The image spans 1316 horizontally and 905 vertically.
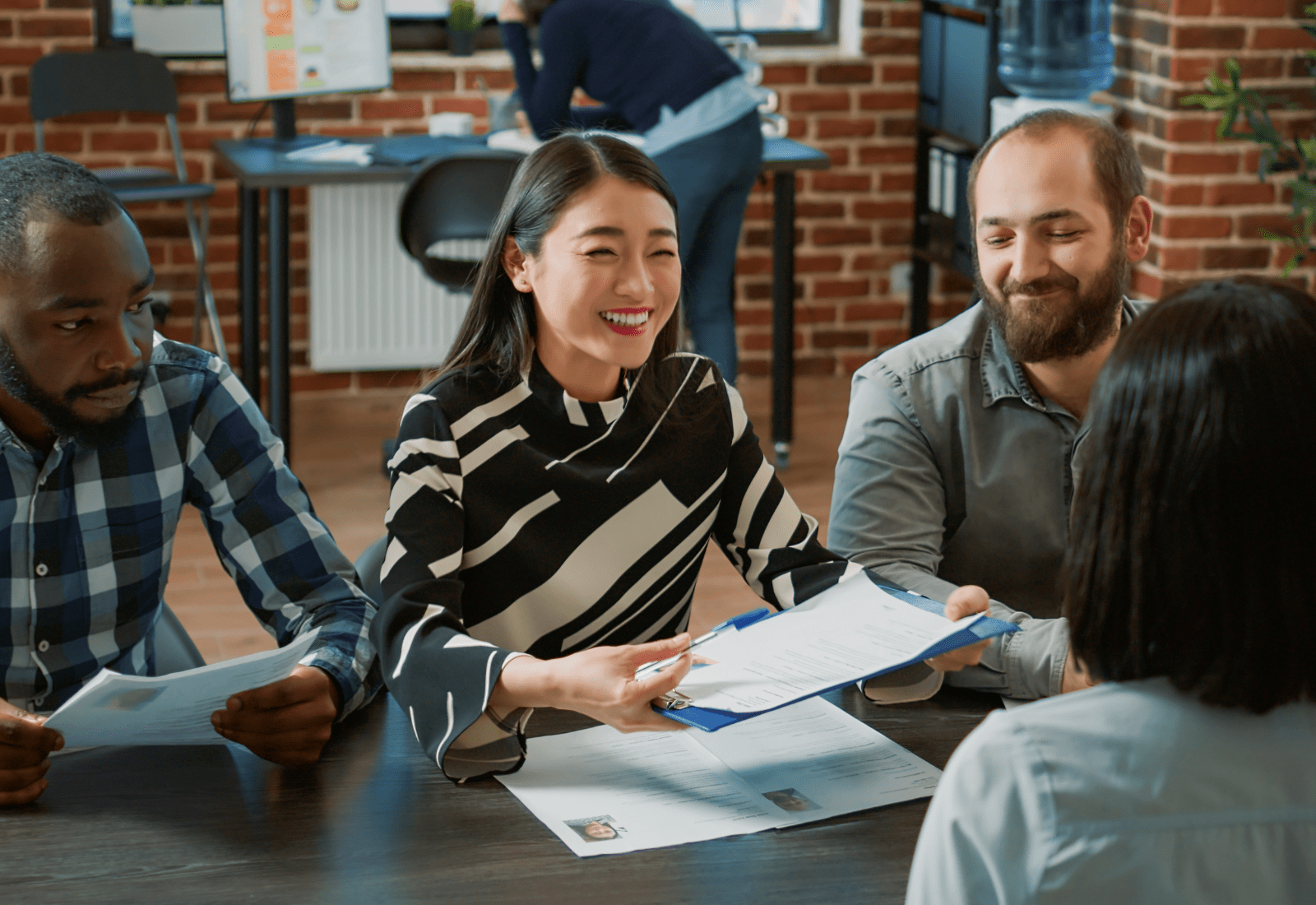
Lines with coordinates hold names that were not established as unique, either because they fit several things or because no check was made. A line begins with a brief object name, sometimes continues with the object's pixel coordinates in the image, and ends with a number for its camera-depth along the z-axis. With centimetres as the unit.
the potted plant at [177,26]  438
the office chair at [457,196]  355
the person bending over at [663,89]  353
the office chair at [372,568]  157
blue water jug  394
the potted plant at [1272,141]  325
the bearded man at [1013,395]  160
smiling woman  143
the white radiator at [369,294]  454
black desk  375
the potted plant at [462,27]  455
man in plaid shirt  131
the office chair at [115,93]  407
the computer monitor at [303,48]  396
